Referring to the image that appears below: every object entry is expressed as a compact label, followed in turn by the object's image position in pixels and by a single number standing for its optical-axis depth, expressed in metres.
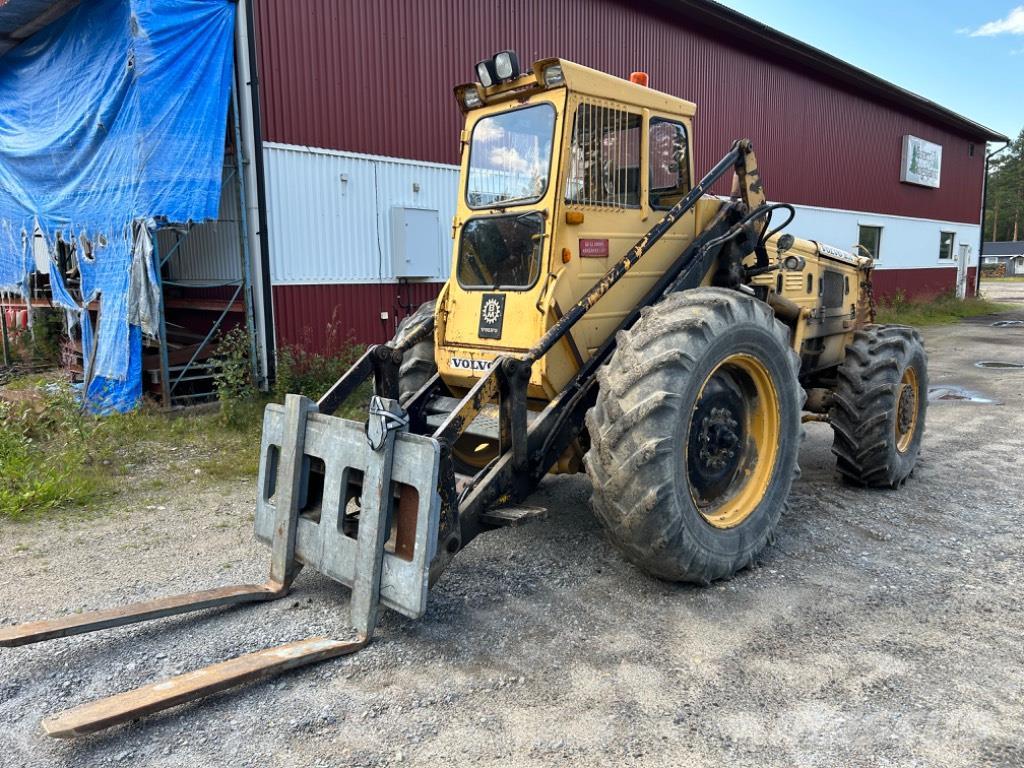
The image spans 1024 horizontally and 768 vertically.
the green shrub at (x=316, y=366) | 8.88
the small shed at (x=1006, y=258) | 73.58
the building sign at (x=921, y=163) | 23.25
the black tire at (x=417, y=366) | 5.35
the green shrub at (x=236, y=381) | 8.16
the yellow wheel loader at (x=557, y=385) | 3.48
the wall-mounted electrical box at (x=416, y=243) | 10.39
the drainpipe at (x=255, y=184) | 8.66
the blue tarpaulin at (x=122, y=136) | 8.06
